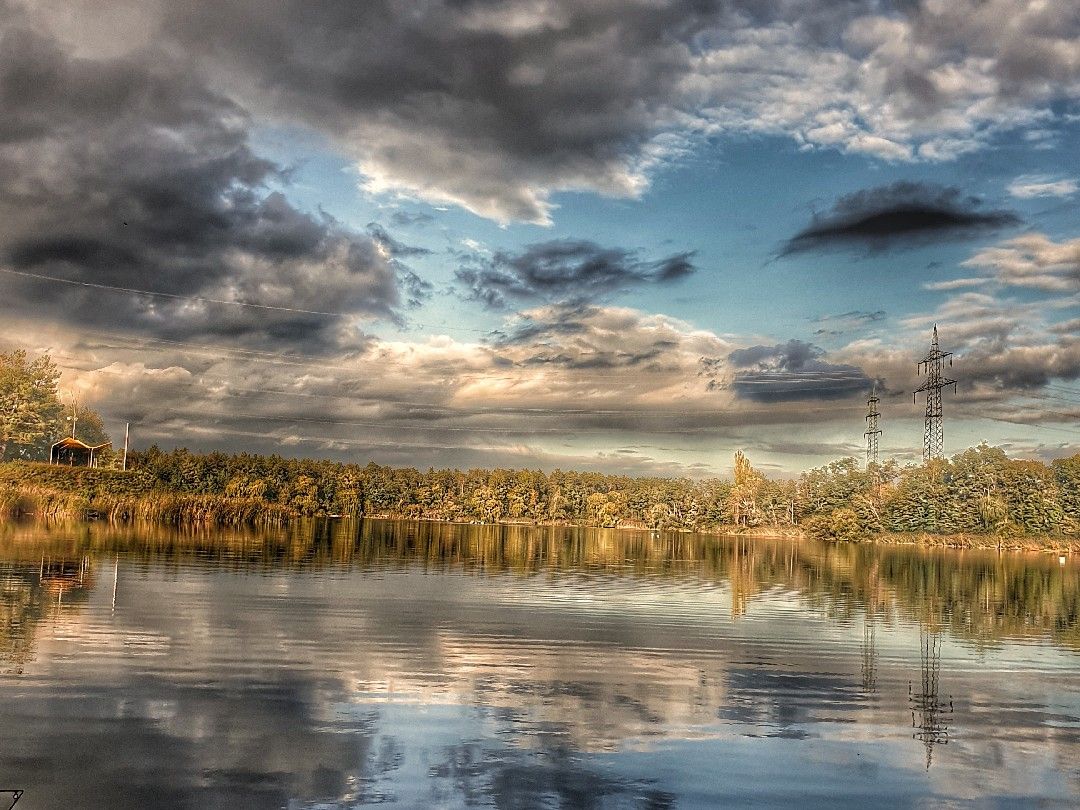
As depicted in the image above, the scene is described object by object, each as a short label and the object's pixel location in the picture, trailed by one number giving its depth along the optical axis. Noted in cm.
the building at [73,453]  13750
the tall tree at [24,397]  12144
